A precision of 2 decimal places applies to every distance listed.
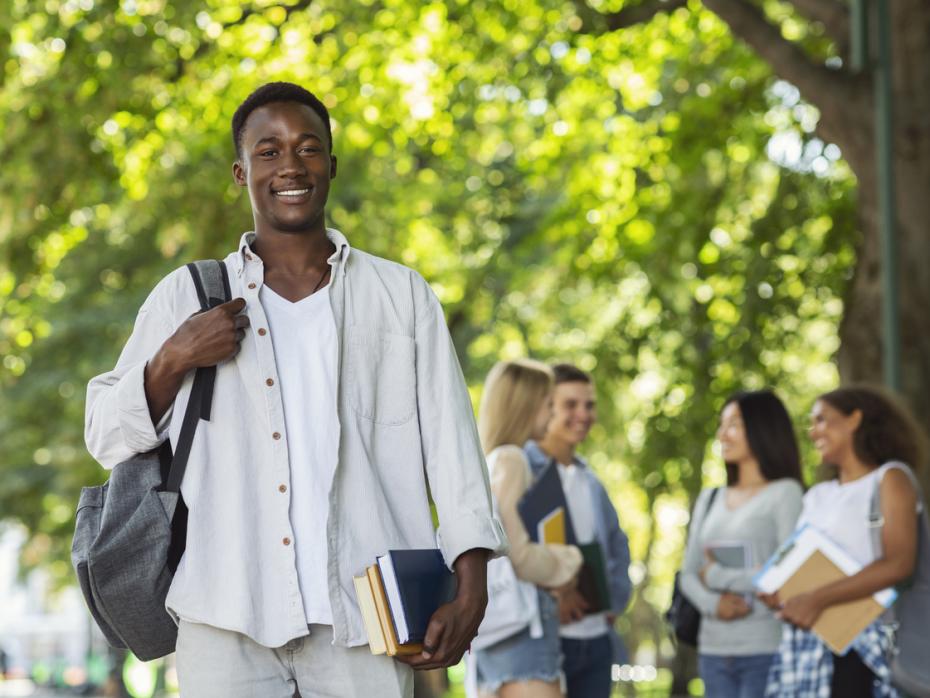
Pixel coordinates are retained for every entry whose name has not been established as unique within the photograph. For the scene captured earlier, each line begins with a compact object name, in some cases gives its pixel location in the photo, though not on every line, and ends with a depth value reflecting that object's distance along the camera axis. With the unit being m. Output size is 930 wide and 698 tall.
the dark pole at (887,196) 9.80
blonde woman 6.46
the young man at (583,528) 6.91
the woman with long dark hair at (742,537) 7.23
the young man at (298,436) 3.27
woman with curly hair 6.63
